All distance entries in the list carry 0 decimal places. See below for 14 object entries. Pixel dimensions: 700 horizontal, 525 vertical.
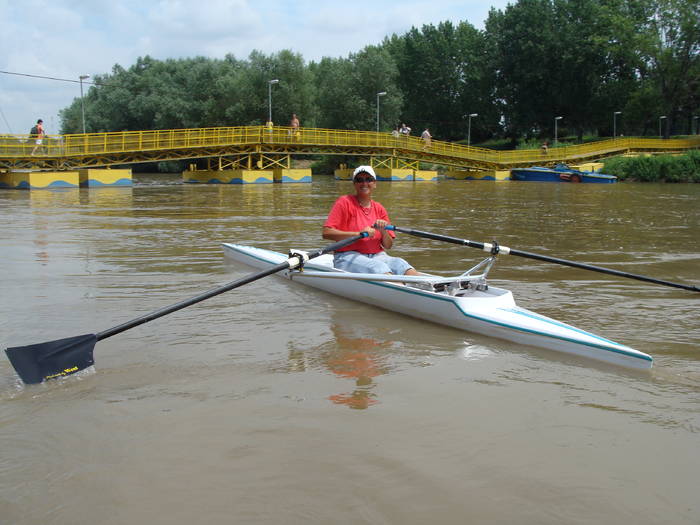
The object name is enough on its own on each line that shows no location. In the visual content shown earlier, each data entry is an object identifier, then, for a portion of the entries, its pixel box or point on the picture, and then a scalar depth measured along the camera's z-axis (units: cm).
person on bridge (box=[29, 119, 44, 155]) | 2861
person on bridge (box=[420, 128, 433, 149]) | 4116
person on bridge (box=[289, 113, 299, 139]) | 3700
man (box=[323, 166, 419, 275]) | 671
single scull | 506
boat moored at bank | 3603
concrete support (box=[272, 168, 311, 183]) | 3650
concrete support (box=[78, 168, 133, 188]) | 2972
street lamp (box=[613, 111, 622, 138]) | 5627
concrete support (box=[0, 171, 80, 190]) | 2714
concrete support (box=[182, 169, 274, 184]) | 3425
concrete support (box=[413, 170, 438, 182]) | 4072
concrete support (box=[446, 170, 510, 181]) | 4112
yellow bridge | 2947
